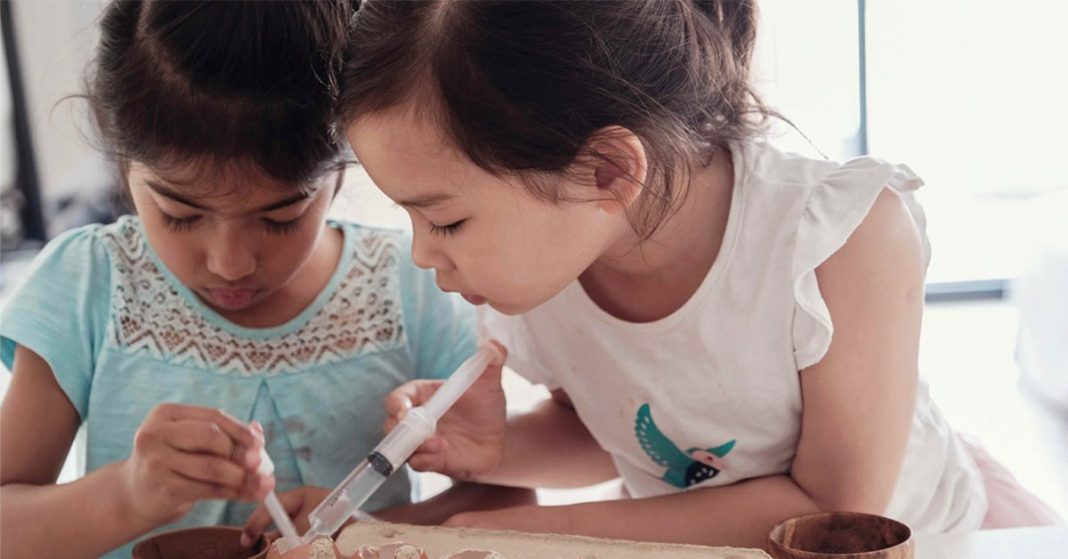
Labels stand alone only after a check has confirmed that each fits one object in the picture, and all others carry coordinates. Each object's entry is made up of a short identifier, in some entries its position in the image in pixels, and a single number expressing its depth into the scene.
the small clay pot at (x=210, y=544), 0.68
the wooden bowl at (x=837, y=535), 0.62
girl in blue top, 0.82
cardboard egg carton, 0.62
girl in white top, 0.72
